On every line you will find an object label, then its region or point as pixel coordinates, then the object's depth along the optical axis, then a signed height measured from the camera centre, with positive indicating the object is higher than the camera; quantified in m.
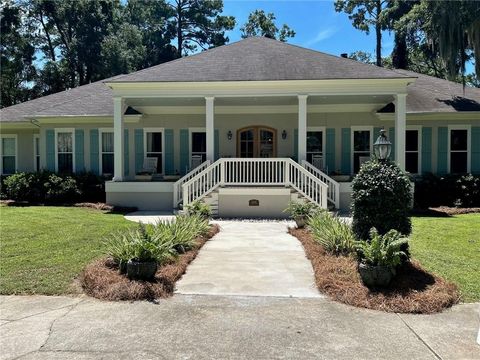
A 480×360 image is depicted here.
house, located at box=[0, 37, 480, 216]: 13.22 +1.53
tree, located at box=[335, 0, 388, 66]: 33.47 +12.96
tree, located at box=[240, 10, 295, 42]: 41.75 +14.40
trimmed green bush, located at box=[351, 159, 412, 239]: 5.85 -0.50
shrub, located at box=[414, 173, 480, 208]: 14.64 -0.92
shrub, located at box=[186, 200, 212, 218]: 10.52 -1.14
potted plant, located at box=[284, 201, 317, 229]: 10.16 -1.17
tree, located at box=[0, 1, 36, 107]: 29.31 +8.71
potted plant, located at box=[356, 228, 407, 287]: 5.21 -1.23
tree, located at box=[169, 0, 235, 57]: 43.06 +15.15
